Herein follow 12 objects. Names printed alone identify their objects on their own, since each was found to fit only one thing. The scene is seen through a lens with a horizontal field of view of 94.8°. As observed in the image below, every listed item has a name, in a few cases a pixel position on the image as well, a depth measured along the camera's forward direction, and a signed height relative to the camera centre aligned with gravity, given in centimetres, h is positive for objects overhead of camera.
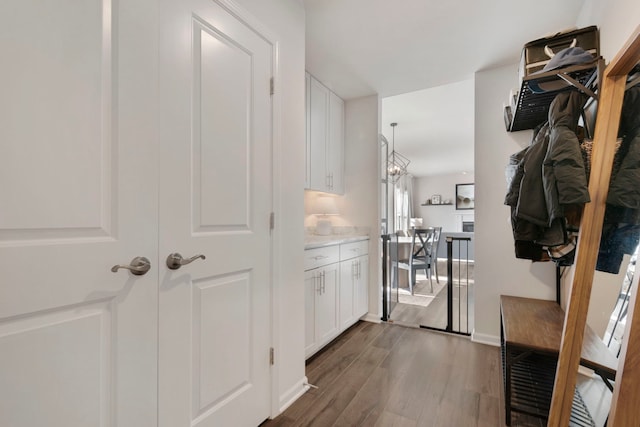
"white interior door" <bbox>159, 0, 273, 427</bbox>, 114 -1
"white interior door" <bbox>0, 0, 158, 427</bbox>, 77 +0
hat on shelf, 135 +72
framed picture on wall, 911 +54
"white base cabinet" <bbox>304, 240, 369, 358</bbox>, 224 -68
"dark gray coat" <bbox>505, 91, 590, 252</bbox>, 112 +14
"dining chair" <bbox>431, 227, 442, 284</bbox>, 491 -58
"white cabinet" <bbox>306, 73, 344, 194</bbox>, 275 +75
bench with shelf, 110 -70
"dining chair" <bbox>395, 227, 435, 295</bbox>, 444 -68
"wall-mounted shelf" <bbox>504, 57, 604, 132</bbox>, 132 +70
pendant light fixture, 497 +128
